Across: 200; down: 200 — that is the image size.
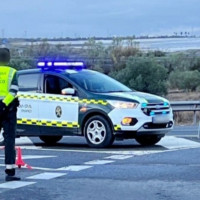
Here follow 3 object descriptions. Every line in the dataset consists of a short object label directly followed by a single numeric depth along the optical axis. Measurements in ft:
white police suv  47.21
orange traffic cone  37.81
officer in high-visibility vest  33.22
